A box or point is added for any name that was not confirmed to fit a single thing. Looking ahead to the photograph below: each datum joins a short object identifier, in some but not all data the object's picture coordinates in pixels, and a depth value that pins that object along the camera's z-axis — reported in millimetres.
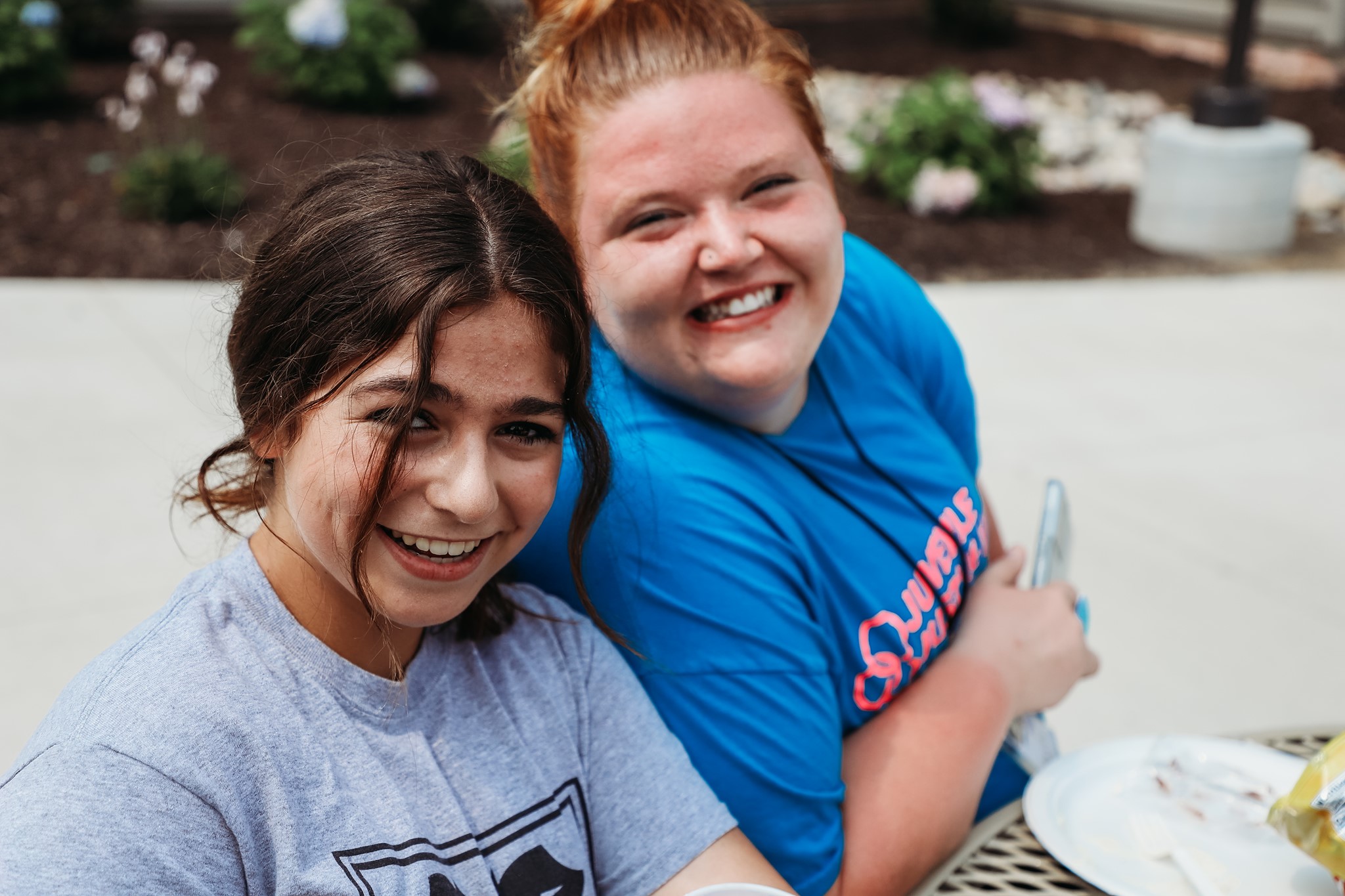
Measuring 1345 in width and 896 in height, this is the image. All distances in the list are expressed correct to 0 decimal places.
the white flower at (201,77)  5828
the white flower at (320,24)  7656
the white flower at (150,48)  5883
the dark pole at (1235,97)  6910
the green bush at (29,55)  7426
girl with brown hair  1136
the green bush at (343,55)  7996
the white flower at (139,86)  5848
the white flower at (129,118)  6242
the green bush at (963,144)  7387
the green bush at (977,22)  12516
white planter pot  6914
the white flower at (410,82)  8281
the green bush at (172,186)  6324
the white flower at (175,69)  5816
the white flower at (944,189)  7191
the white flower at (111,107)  6902
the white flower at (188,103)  5992
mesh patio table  1496
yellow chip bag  1350
